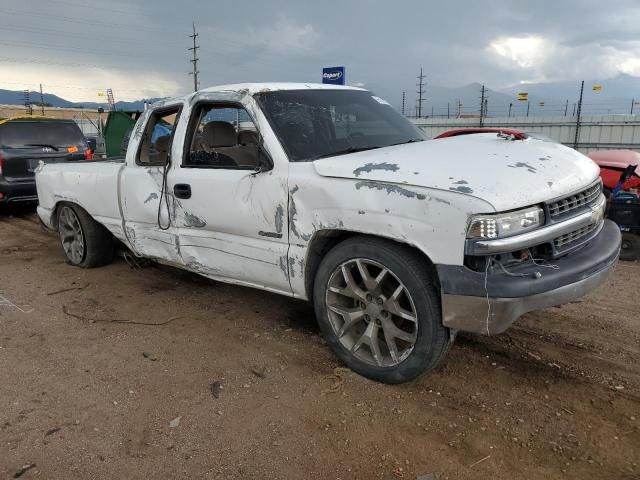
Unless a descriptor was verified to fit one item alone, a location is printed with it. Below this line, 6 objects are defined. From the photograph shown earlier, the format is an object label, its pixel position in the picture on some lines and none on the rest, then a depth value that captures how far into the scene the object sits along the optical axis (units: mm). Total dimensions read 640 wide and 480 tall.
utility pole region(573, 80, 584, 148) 16353
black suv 8945
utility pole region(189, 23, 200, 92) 40656
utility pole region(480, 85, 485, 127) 20359
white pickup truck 2609
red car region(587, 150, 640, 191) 5945
